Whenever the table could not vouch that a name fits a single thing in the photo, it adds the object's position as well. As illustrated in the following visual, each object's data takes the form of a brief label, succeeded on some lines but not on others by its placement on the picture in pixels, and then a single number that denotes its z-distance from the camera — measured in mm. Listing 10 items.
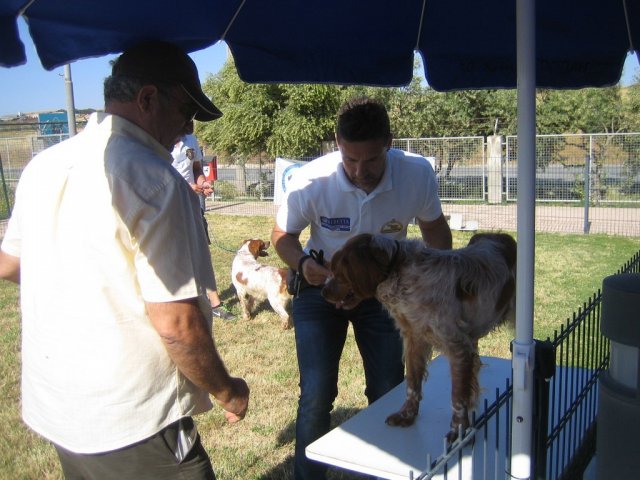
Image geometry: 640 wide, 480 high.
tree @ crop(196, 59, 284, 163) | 20750
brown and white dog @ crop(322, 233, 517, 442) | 2484
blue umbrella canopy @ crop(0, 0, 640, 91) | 2785
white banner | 14562
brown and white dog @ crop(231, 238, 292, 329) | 7297
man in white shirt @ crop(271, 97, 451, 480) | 3236
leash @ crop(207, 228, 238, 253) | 11422
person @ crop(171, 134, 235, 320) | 7676
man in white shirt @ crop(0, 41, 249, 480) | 1854
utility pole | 9781
